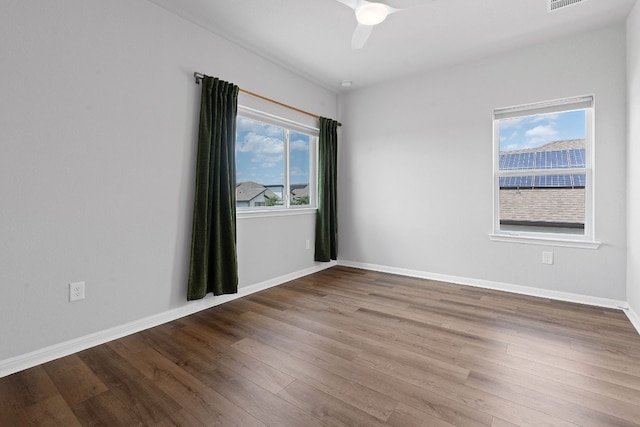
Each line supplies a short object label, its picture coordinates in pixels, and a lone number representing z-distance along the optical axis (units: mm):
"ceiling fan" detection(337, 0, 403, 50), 2010
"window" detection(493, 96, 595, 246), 3035
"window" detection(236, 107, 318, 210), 3342
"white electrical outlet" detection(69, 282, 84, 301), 2076
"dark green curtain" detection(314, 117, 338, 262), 4230
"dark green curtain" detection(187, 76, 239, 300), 2715
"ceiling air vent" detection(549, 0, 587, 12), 2447
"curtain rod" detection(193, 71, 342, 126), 2759
